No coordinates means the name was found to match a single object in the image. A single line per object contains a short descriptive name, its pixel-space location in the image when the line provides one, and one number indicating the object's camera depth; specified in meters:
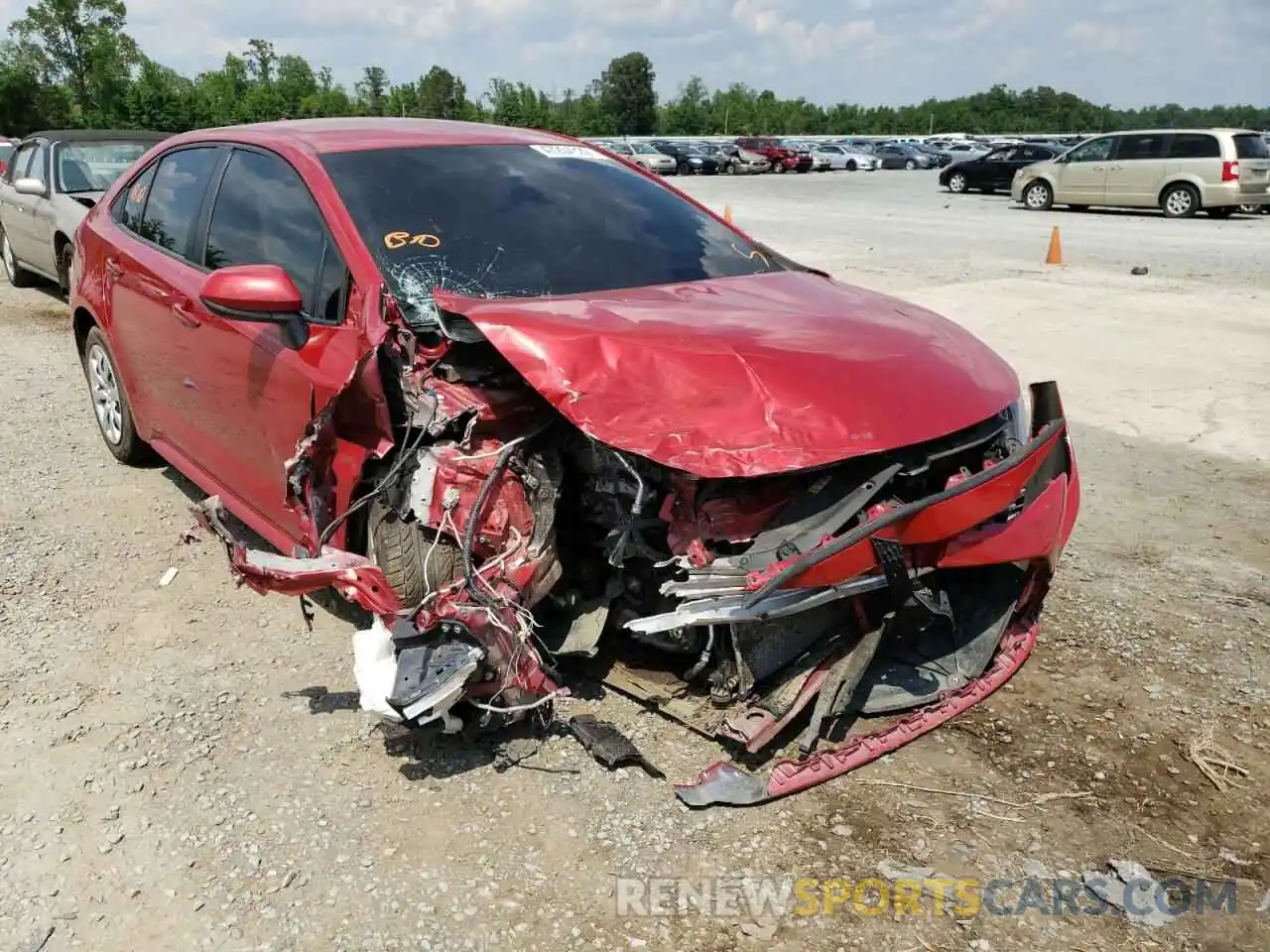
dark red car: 41.78
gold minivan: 18.70
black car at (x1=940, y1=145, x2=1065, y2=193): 26.95
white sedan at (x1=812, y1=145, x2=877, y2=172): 43.81
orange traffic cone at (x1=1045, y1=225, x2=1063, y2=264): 13.02
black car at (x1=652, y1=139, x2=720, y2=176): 40.25
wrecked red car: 2.72
